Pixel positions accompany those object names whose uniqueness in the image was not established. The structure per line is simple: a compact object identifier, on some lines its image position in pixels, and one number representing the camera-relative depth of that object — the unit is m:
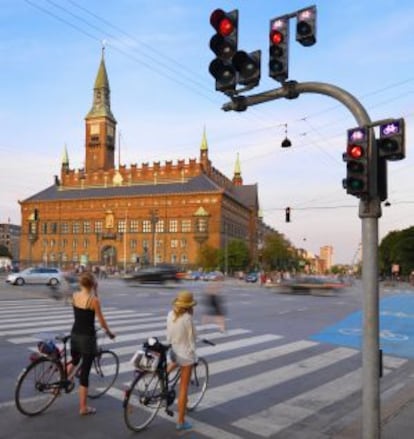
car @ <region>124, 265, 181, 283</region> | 46.03
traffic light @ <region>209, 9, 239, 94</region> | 7.28
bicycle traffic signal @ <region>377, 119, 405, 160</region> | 5.89
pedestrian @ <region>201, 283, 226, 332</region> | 13.08
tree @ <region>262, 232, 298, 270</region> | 114.94
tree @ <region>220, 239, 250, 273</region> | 106.88
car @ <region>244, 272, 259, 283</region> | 73.80
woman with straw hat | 6.48
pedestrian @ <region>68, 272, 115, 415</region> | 6.80
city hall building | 120.31
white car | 39.66
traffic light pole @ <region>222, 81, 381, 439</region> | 5.79
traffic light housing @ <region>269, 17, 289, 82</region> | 7.18
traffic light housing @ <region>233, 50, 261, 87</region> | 7.35
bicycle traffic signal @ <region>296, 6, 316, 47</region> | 6.92
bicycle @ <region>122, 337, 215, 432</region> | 6.37
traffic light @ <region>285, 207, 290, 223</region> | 43.72
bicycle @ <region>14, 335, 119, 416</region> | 6.65
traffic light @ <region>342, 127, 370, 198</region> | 6.00
